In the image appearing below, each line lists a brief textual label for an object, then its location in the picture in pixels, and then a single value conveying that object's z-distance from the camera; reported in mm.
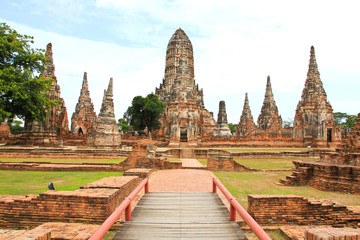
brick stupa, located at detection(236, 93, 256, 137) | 42803
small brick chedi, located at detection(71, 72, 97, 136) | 38812
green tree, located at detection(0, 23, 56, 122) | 16203
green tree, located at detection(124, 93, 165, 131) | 42094
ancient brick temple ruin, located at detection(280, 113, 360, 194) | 8723
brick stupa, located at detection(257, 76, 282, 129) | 42812
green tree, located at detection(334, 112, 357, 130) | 55562
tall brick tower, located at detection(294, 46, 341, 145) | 33500
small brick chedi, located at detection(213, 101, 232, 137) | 30797
